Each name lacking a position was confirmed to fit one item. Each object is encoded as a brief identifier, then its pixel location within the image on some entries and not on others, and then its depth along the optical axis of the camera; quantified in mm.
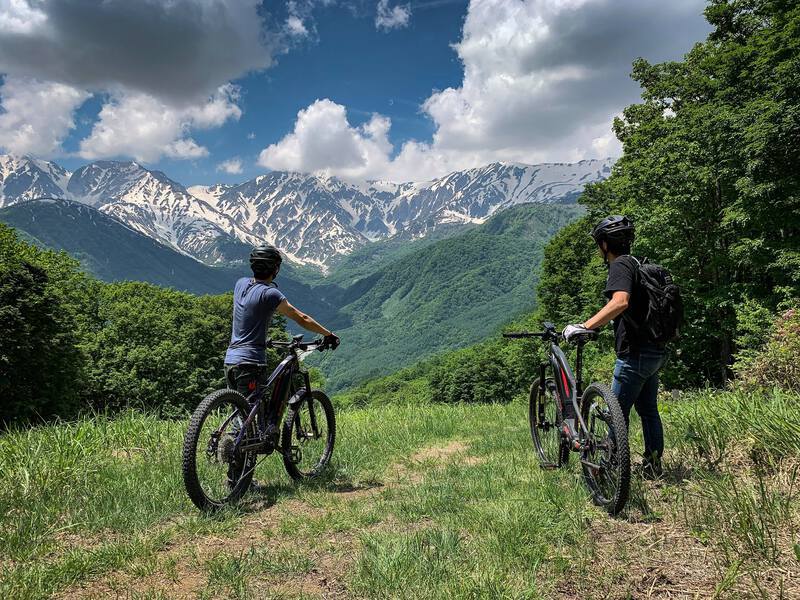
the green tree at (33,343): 22906
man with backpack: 4086
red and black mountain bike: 3768
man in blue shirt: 4965
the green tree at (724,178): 15867
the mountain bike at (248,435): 4301
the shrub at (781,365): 6910
